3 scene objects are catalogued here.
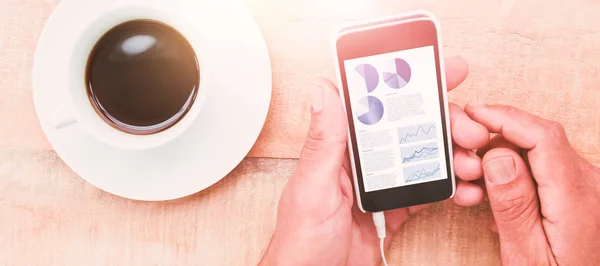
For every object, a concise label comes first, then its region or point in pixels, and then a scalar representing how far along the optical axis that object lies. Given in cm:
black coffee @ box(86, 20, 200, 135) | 74
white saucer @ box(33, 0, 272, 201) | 74
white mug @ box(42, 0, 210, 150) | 69
